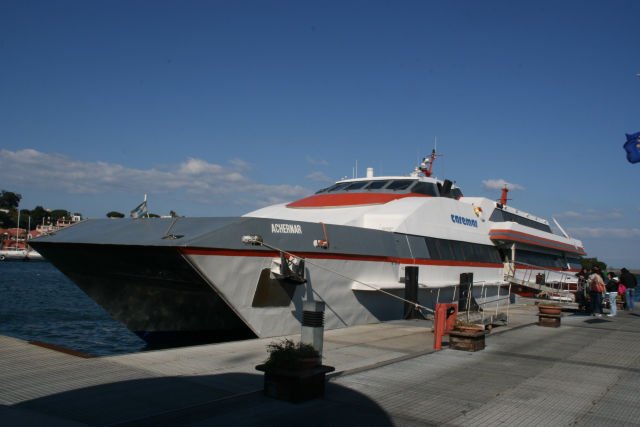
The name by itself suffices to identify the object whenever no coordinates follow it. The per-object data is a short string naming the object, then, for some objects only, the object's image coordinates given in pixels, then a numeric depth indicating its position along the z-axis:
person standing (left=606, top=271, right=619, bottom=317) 17.06
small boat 99.99
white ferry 9.74
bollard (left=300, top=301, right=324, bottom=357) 7.32
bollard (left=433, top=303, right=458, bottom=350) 9.75
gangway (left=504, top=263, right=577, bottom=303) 21.43
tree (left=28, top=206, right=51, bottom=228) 146.75
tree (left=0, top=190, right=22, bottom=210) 158.00
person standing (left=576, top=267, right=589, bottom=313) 18.38
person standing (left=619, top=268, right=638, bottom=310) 19.30
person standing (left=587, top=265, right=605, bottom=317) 16.48
